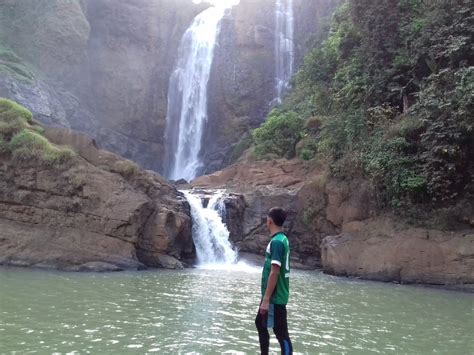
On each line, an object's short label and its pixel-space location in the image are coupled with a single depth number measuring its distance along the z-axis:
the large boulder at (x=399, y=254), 14.00
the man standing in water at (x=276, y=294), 4.76
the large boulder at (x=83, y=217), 15.04
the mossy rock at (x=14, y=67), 29.38
